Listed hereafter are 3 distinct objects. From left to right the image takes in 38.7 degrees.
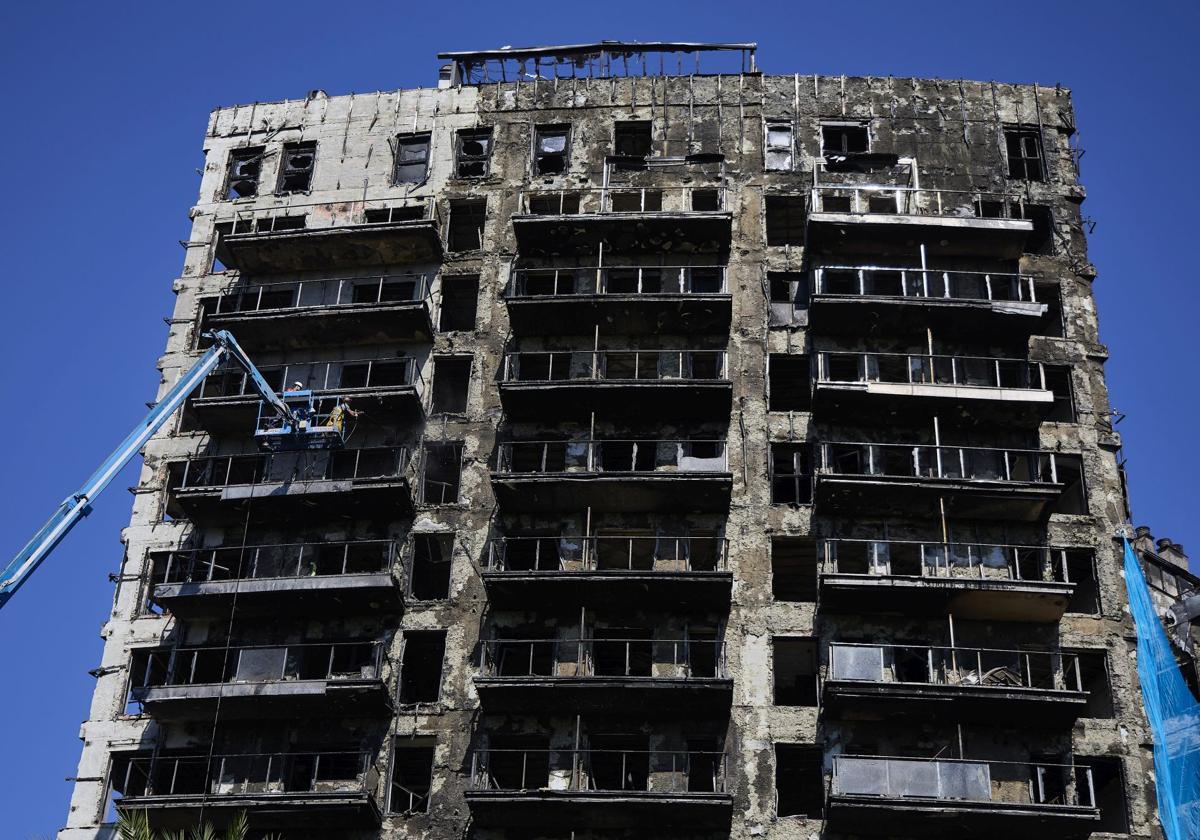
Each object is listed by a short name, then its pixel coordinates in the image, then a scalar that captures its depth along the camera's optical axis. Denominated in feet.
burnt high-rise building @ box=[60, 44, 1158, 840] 157.48
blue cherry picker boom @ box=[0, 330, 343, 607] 162.20
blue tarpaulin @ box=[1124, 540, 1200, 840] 153.79
